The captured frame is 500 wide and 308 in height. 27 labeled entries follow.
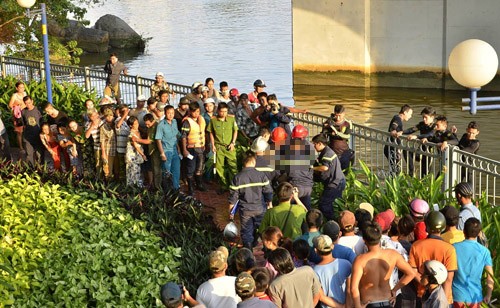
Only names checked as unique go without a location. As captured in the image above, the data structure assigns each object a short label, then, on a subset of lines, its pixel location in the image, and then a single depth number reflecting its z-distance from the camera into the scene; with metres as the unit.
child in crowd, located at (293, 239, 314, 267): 8.55
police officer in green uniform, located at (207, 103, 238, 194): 13.82
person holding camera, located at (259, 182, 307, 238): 9.92
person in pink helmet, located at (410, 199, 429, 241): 9.15
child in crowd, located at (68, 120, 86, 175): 14.56
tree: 27.94
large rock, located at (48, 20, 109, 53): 49.69
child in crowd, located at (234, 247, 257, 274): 8.16
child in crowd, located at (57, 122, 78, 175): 14.49
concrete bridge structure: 29.64
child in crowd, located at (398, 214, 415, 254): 8.85
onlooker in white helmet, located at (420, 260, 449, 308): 7.83
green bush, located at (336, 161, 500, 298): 11.20
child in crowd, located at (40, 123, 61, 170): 14.76
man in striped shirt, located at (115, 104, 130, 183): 13.80
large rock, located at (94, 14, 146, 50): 49.72
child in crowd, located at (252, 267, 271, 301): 7.57
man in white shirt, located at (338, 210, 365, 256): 8.81
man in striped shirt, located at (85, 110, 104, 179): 14.11
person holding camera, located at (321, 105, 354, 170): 13.45
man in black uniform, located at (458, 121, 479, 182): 12.80
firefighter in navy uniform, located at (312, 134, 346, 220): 11.85
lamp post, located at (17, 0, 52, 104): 18.12
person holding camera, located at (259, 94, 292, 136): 14.47
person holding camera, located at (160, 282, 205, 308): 7.48
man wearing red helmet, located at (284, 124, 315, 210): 11.71
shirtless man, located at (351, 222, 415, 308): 8.13
